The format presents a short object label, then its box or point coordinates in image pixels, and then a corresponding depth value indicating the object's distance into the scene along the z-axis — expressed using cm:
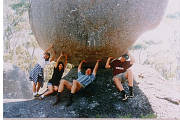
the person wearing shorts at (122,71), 317
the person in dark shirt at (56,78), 323
